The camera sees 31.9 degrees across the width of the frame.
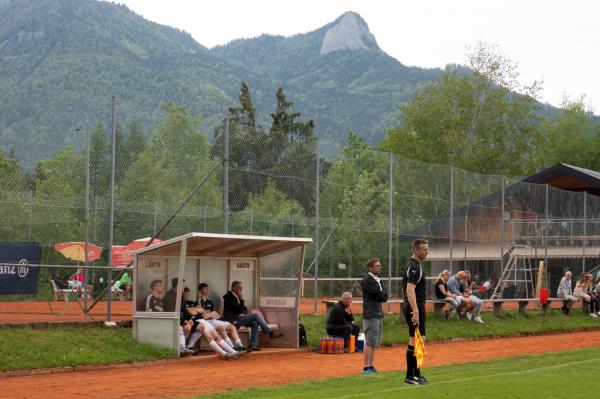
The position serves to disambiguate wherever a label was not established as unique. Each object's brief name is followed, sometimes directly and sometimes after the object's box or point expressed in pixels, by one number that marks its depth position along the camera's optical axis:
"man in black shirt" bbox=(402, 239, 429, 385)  13.24
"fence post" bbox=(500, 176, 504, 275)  31.31
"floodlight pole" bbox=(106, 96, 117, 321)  19.38
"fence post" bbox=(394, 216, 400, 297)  26.20
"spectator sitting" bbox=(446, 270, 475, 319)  26.23
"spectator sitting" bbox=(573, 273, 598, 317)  32.06
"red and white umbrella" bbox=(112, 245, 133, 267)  24.22
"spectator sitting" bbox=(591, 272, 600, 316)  32.41
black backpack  20.91
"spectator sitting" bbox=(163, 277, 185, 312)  18.47
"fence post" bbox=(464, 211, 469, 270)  29.67
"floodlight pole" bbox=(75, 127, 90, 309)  19.69
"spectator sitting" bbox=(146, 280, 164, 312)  18.55
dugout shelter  18.36
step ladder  32.12
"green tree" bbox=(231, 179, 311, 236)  21.59
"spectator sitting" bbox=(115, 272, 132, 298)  24.34
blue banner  20.58
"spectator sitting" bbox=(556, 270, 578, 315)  31.95
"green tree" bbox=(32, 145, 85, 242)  19.81
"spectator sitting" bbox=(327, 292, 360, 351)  20.47
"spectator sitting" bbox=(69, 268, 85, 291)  21.53
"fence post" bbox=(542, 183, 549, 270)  34.56
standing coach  15.45
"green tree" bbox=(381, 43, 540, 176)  63.41
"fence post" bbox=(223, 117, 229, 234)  20.30
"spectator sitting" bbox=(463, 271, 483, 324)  26.58
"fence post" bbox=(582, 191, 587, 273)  36.44
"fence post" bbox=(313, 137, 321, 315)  22.97
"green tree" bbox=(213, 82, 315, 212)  20.80
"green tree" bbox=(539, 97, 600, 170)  81.56
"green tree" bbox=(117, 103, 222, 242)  19.97
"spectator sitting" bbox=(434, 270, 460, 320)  25.67
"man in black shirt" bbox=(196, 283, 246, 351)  18.89
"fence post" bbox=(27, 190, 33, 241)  20.71
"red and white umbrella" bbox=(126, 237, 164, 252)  23.15
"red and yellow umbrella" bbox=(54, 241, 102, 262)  21.64
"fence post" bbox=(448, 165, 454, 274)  28.67
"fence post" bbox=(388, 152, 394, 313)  25.64
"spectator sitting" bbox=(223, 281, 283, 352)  19.80
